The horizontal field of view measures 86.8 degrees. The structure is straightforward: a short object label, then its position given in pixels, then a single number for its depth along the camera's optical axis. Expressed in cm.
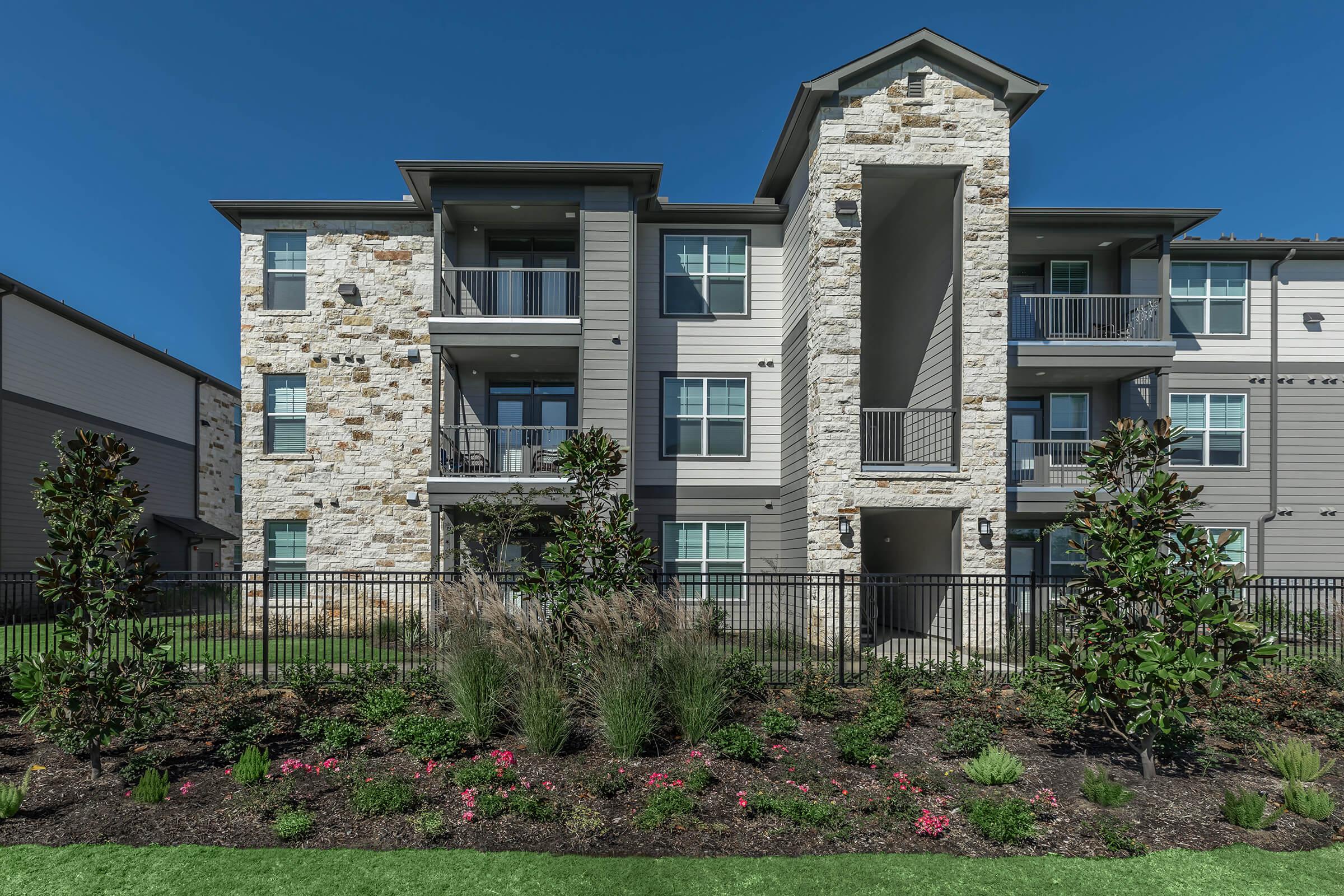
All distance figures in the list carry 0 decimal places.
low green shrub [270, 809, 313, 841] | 555
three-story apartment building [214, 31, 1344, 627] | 1380
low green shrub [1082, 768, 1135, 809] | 617
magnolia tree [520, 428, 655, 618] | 898
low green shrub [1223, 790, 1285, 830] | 588
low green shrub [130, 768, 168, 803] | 605
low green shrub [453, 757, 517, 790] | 623
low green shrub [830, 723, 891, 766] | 694
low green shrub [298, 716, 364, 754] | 707
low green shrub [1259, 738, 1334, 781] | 663
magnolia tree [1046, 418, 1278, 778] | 648
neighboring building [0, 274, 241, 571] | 1820
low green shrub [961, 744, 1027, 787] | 650
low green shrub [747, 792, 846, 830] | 583
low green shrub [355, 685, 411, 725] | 779
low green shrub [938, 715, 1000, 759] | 719
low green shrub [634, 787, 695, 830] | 577
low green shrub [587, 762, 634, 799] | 623
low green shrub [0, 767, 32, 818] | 576
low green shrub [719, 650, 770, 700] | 852
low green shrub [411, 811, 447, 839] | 560
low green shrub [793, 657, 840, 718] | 821
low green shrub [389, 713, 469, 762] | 686
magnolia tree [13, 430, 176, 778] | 644
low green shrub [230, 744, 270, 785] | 628
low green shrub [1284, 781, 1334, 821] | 603
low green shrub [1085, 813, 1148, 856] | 554
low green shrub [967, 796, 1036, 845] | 563
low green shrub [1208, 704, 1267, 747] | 767
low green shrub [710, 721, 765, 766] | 682
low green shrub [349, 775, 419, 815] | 588
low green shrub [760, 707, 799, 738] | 745
